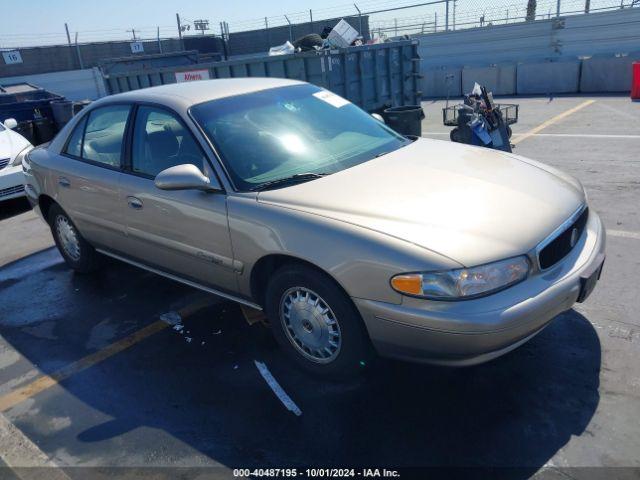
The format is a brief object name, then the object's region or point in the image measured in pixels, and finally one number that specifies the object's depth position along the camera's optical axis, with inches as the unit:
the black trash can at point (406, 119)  330.6
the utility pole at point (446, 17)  796.6
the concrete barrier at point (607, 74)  562.3
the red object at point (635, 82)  507.5
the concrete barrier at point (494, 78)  641.0
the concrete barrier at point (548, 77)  601.3
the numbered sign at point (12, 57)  941.2
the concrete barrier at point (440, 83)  684.7
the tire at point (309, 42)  406.9
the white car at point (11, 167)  303.6
